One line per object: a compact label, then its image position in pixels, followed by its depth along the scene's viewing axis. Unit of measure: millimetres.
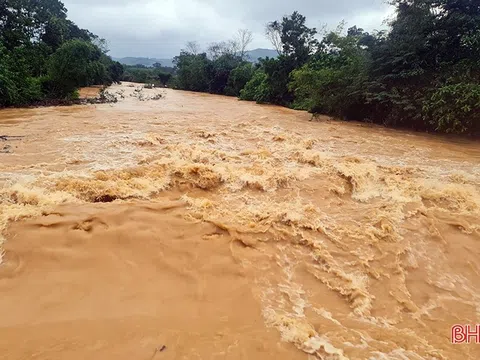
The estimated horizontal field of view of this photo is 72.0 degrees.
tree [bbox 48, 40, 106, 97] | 15711
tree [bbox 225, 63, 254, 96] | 29391
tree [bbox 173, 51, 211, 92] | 33044
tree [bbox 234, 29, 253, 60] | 41662
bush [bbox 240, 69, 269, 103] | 22781
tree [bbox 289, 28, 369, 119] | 12070
